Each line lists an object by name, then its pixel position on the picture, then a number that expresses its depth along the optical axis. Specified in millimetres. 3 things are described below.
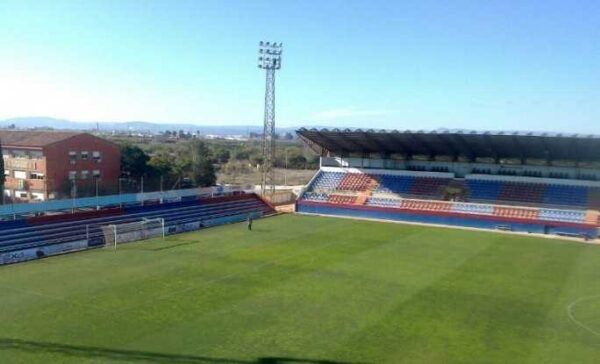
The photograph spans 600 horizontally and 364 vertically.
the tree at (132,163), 52062
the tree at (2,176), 38791
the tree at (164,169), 52612
